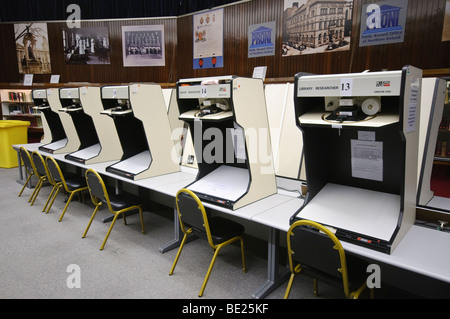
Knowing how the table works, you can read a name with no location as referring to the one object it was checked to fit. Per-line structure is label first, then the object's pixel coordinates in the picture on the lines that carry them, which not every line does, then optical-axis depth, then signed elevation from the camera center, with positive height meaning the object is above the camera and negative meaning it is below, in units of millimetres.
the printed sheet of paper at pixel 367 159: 1943 -423
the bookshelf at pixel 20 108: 7527 -381
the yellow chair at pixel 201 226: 2215 -1019
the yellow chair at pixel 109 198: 2914 -1079
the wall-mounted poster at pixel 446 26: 3987 +870
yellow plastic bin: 5996 -900
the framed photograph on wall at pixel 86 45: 7531 +1158
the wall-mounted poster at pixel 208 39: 6543 +1158
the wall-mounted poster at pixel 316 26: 4869 +1105
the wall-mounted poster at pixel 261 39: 5797 +1022
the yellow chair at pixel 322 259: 1606 -895
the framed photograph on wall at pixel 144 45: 7273 +1126
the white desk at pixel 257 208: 2219 -862
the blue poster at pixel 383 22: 4340 +1017
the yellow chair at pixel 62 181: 3543 -1088
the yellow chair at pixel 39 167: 3809 -929
